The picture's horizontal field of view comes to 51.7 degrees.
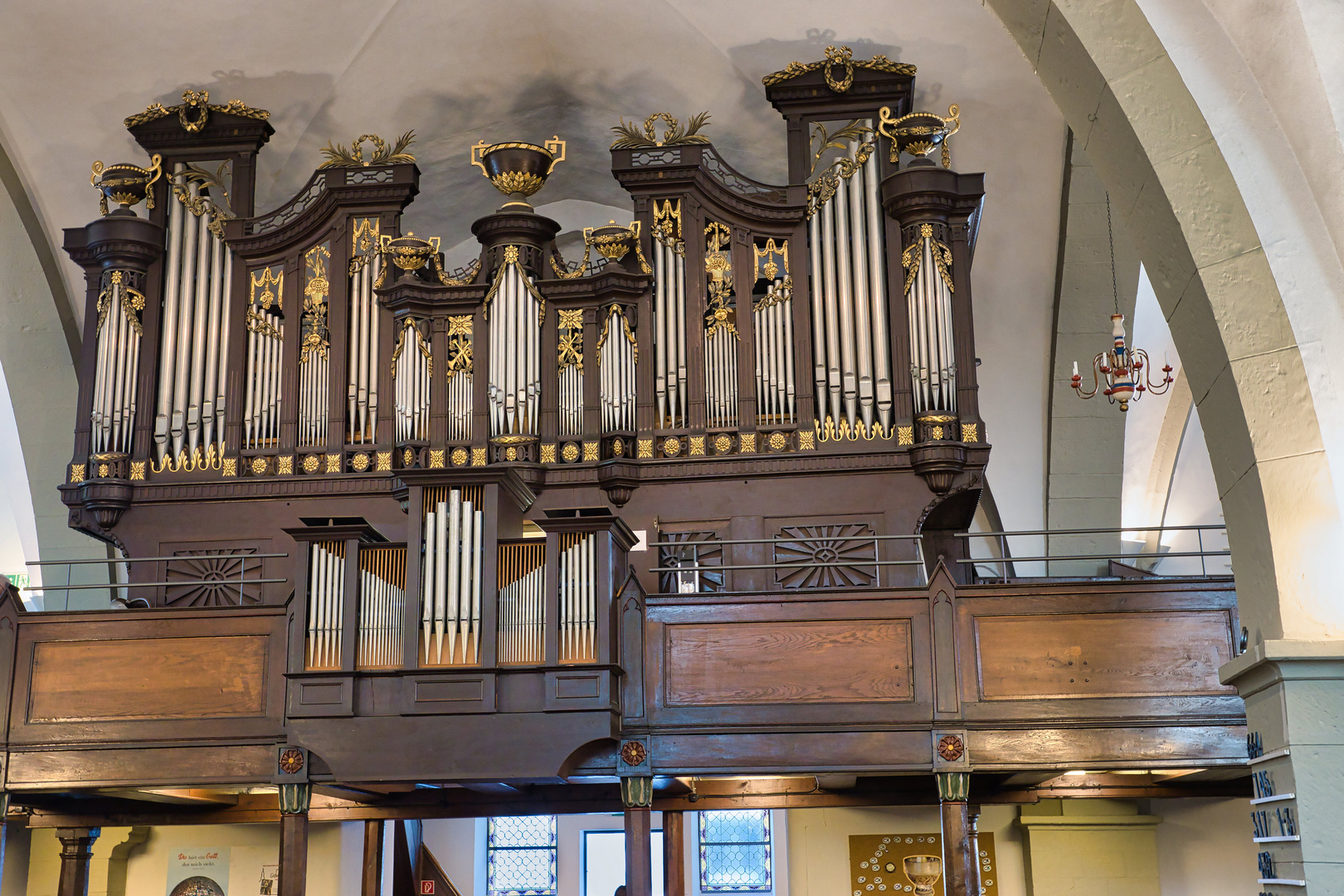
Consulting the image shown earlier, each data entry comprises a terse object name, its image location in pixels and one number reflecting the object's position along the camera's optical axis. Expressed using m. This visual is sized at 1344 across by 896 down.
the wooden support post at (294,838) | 9.34
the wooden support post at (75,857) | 11.54
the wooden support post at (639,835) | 9.13
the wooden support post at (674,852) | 11.78
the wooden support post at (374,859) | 12.20
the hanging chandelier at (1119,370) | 11.52
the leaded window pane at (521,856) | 15.82
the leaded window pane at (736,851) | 15.08
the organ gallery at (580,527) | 9.30
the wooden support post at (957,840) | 9.05
